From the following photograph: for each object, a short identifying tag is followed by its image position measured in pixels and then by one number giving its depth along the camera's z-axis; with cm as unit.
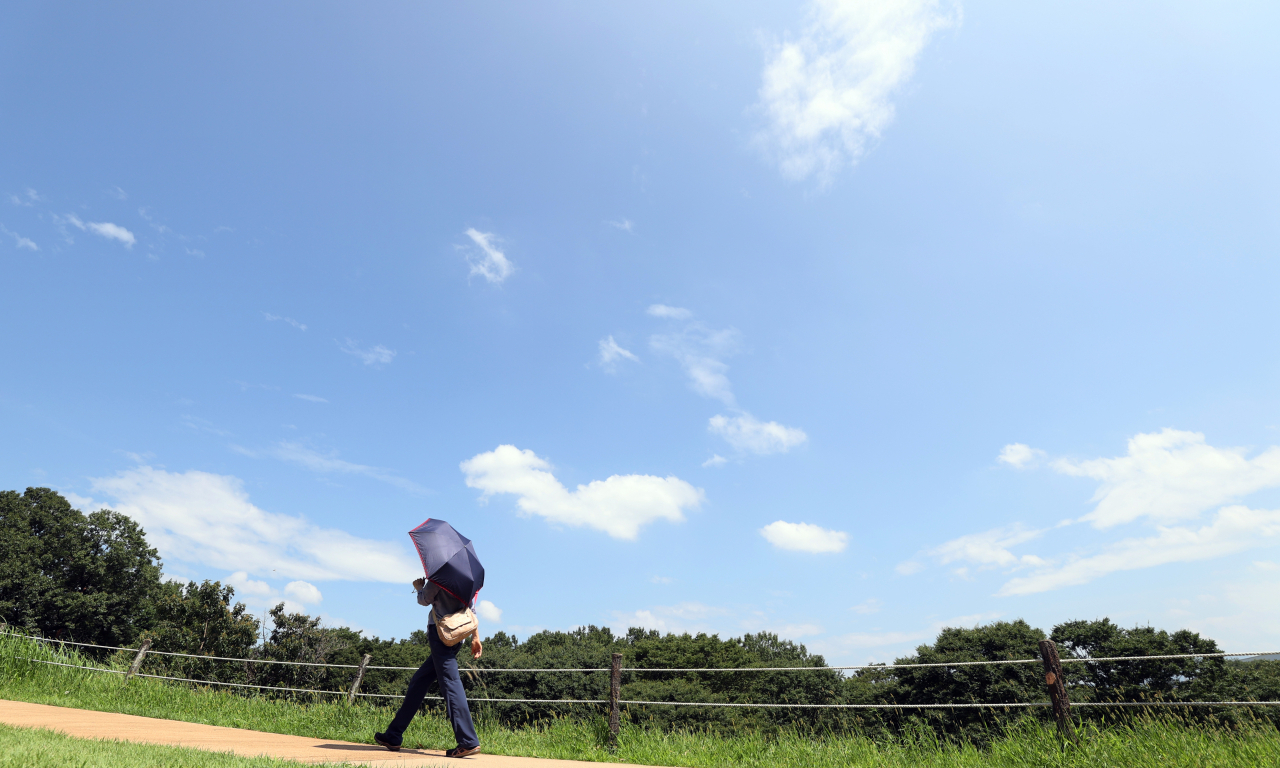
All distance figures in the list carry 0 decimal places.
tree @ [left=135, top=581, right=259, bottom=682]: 2802
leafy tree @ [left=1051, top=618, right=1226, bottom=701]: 2534
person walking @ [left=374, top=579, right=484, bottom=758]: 565
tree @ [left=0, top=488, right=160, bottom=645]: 3816
